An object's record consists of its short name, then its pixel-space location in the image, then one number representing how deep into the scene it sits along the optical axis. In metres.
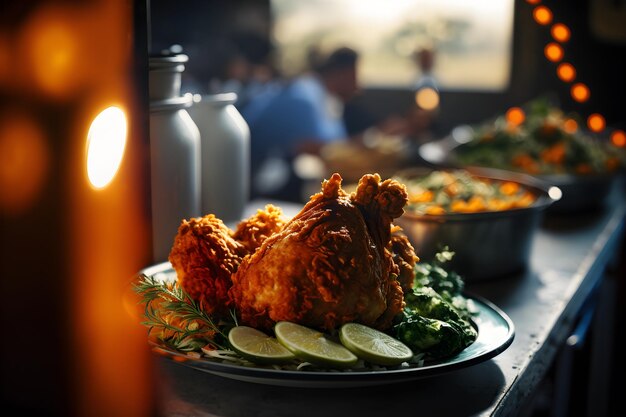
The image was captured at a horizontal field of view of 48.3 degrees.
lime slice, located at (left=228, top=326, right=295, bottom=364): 1.23
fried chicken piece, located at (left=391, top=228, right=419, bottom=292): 1.45
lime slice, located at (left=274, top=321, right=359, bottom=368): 1.22
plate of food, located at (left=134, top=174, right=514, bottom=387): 1.24
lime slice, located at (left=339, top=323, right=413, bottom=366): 1.24
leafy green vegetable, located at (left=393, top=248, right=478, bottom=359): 1.33
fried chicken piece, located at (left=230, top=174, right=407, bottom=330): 1.28
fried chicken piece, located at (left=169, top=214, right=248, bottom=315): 1.40
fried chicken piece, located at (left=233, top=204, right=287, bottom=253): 1.51
